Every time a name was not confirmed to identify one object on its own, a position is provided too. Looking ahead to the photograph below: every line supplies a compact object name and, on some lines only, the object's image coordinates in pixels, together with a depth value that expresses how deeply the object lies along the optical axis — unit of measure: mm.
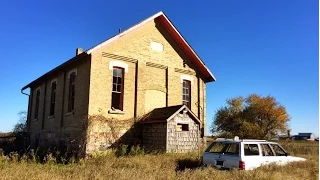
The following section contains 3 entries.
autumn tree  34724
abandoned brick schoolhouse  12371
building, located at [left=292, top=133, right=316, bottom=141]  75706
